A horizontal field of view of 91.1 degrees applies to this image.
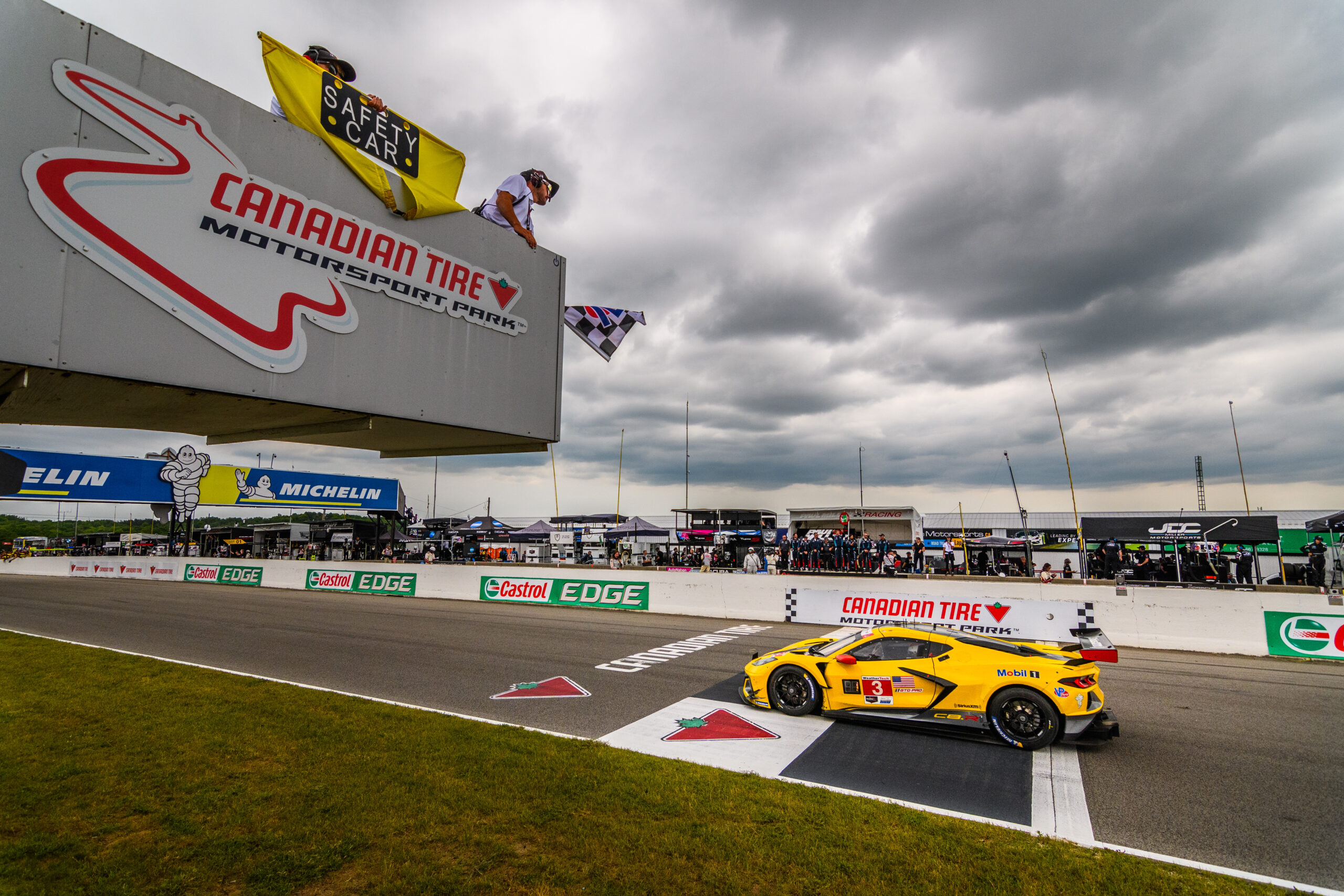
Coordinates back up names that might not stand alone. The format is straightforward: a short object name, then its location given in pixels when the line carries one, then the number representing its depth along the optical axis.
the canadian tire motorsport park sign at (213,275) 1.99
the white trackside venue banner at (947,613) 13.91
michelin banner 29.61
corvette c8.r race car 7.34
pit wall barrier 13.23
